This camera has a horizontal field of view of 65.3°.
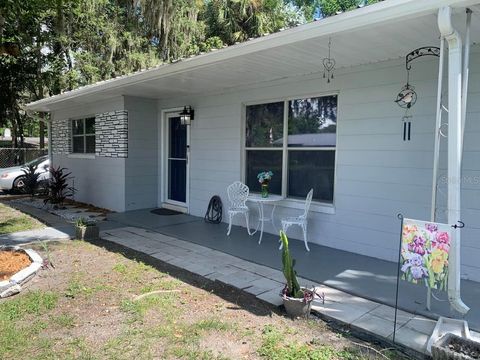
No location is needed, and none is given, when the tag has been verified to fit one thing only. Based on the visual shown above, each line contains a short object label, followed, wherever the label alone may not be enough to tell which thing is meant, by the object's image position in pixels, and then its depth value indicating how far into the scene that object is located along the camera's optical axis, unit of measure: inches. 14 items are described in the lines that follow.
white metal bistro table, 211.7
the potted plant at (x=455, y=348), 88.1
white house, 148.6
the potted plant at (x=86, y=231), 221.5
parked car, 457.7
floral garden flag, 107.2
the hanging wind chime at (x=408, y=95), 155.6
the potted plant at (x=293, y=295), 120.5
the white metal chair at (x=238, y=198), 222.1
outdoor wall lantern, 279.6
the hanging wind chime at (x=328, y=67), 173.4
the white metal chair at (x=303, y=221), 189.2
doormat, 294.0
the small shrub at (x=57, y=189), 330.6
